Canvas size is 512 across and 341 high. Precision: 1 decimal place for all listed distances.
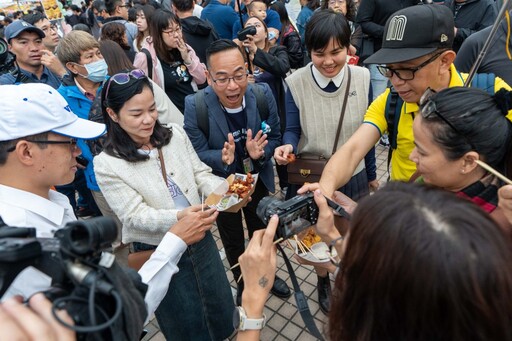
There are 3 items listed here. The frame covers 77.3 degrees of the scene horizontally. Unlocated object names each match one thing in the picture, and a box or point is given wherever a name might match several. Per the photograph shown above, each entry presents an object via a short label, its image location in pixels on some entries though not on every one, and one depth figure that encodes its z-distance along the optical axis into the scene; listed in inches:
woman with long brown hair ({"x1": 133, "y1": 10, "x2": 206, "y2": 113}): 157.6
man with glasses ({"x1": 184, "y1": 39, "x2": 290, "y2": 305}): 101.1
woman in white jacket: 81.2
